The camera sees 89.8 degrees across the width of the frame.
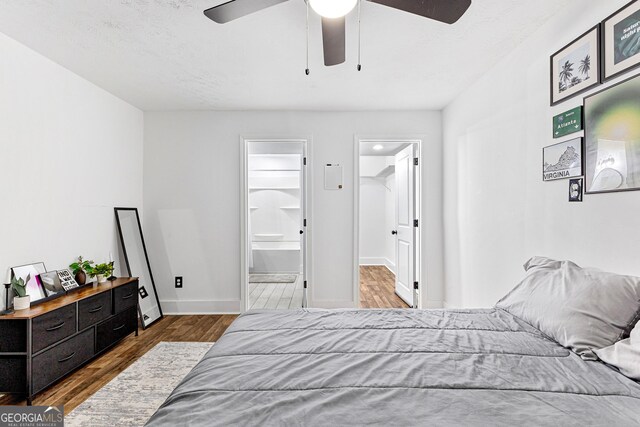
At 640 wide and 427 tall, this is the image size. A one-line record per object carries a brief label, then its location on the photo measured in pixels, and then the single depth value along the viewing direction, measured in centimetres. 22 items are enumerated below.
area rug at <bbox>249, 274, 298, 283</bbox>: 587
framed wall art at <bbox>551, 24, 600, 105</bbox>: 177
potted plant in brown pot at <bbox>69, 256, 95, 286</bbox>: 289
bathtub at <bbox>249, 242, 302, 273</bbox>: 635
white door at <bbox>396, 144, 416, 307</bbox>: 427
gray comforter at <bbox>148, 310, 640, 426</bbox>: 92
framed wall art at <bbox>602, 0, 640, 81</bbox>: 153
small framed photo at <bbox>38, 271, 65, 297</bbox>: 254
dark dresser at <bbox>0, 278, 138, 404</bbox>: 212
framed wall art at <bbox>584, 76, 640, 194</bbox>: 154
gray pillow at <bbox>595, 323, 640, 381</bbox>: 113
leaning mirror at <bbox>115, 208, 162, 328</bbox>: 363
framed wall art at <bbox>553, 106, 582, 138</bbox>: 189
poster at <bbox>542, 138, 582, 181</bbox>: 190
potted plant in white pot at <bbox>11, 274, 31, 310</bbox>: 225
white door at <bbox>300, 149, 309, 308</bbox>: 405
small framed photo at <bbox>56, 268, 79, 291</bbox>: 270
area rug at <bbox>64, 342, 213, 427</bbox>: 196
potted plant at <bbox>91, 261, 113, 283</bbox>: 302
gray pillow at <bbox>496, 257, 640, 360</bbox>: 131
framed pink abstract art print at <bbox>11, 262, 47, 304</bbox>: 239
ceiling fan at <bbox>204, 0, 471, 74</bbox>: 148
